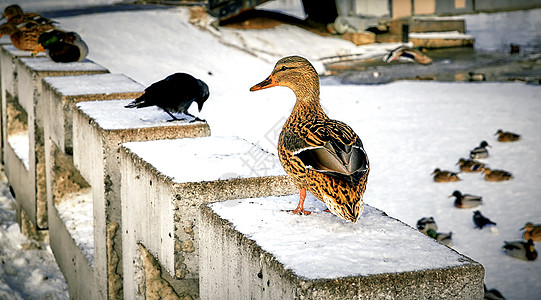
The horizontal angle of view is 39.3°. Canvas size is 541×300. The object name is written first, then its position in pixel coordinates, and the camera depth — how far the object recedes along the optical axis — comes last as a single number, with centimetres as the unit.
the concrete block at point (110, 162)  449
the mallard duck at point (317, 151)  279
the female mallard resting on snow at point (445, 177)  914
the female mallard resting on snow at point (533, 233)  705
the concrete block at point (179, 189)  349
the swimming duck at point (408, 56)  1918
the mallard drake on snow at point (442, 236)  696
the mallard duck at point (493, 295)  589
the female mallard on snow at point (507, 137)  1095
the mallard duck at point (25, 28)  861
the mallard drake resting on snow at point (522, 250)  675
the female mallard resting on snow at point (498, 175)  912
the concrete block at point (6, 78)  834
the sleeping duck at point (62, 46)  768
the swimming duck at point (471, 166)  957
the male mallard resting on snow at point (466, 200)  813
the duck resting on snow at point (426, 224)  728
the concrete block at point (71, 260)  509
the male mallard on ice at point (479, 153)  1000
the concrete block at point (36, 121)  694
